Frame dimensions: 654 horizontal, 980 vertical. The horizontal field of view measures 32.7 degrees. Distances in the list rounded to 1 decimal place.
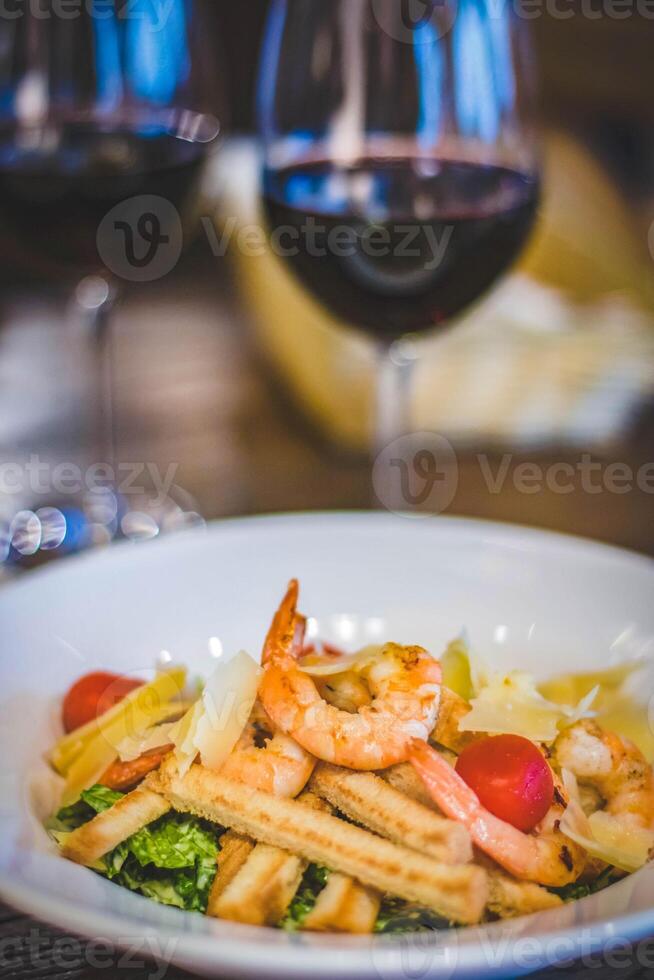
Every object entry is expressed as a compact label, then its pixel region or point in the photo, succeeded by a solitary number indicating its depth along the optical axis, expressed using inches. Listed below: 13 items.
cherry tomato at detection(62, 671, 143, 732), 22.8
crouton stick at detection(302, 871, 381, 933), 16.4
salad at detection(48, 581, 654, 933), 17.2
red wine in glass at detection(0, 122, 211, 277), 39.7
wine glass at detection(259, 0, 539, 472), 36.0
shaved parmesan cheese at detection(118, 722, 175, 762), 20.7
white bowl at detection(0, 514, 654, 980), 21.1
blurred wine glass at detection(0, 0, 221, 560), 40.3
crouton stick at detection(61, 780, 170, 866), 18.7
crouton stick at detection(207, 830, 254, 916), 18.1
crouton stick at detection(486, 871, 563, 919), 17.2
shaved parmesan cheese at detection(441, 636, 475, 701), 22.7
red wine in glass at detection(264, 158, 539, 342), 35.6
